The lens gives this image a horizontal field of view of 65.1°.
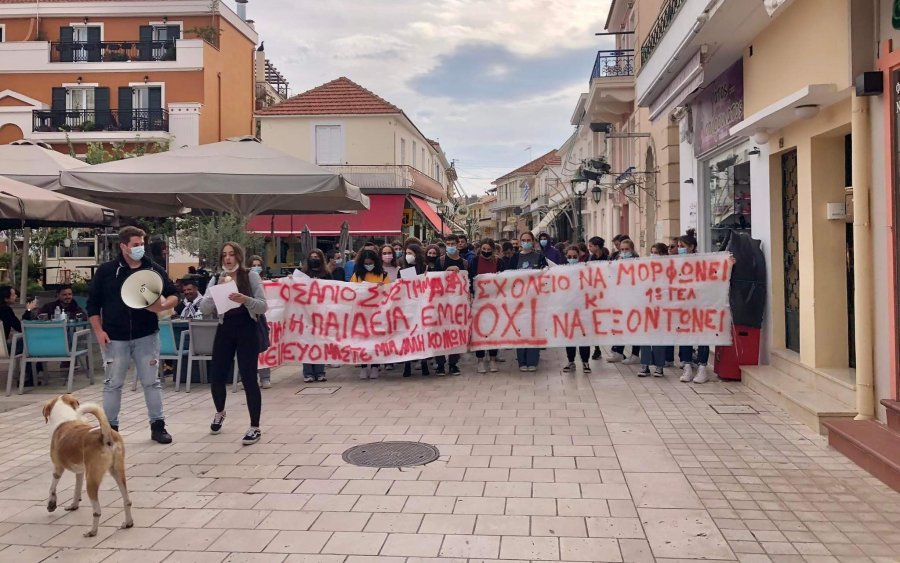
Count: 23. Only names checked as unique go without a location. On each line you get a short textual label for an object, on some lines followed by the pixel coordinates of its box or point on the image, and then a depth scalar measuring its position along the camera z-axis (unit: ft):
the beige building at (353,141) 107.65
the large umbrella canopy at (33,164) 37.09
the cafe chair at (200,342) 29.19
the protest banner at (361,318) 31.53
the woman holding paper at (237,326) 21.25
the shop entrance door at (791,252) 27.96
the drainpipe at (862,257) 20.31
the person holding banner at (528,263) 32.86
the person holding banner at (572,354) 32.32
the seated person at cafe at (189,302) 31.60
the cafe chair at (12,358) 28.63
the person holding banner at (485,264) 33.86
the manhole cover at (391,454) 19.10
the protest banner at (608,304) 29.94
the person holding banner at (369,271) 32.42
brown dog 14.43
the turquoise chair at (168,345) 29.40
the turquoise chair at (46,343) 28.47
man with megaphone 20.42
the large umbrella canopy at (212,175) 32.35
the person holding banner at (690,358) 29.40
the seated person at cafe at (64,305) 31.81
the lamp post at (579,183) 60.12
